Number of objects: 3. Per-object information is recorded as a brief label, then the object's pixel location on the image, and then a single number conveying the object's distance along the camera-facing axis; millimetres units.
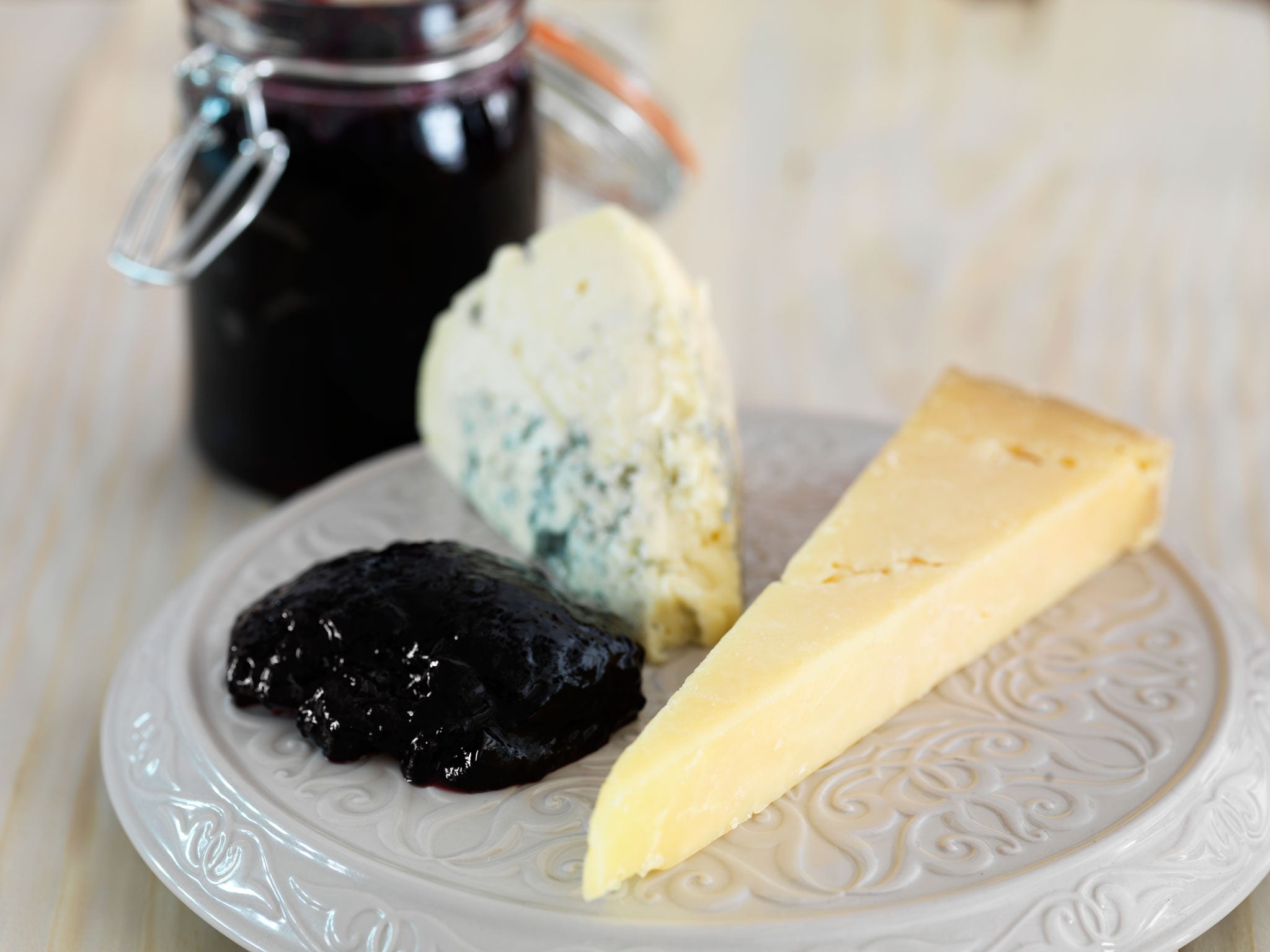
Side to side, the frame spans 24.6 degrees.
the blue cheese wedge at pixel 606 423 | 575
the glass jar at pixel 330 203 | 611
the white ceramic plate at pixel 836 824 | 507
